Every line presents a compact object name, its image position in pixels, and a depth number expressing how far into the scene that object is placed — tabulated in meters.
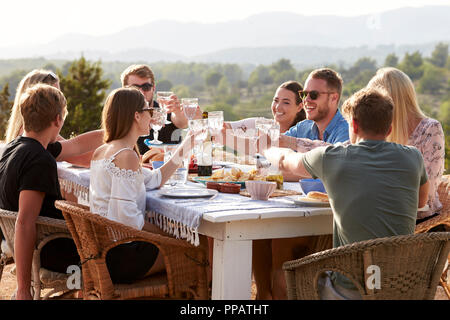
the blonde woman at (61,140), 3.53
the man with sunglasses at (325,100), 4.25
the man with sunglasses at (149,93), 4.92
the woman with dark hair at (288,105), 5.00
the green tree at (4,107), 14.67
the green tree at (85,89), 20.03
